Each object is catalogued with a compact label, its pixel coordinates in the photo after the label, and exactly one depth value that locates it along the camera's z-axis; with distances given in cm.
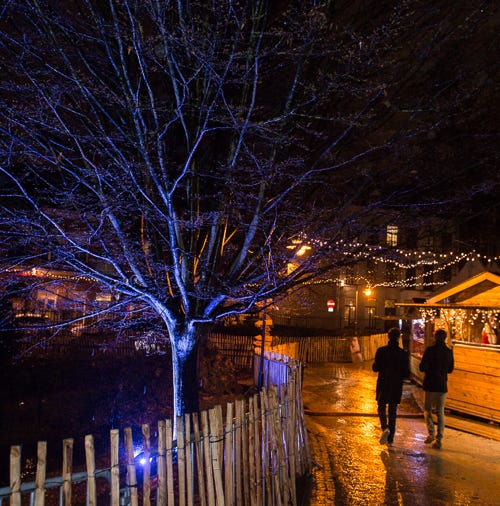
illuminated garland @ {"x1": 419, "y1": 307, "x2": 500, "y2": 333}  1545
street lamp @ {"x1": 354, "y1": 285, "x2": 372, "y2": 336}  3796
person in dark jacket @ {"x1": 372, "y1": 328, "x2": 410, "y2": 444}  767
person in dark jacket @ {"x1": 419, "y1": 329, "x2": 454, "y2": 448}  780
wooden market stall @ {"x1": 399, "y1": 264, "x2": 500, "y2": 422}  934
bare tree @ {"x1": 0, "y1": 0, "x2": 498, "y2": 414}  599
